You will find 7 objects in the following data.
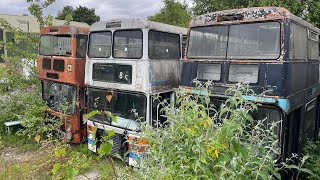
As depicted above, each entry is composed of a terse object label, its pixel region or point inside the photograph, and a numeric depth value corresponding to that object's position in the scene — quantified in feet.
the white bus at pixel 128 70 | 21.66
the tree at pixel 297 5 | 40.09
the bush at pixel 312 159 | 18.54
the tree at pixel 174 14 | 66.77
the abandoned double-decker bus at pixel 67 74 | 26.71
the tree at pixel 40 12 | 35.73
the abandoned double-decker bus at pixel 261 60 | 16.12
